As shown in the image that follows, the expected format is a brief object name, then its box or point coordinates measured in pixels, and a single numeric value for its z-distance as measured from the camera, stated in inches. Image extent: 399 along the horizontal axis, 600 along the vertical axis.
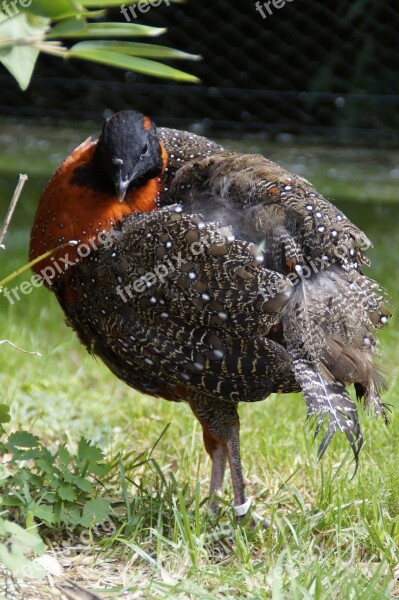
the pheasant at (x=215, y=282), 222.5
